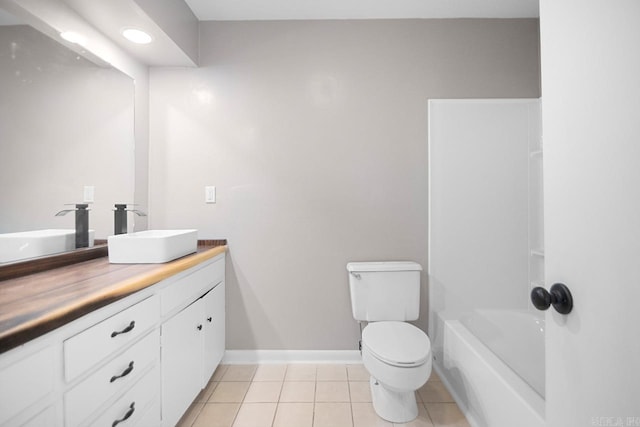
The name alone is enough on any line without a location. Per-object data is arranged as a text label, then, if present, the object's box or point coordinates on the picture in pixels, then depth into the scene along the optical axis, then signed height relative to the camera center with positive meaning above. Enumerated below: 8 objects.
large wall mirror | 1.22 +0.41
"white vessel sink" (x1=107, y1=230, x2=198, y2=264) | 1.49 -0.16
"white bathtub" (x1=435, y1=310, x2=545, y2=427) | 1.18 -0.78
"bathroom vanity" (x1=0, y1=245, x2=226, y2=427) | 0.73 -0.41
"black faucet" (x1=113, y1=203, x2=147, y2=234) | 1.81 -0.01
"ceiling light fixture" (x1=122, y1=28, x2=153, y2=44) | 1.74 +1.07
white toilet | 1.43 -0.66
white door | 0.61 +0.02
